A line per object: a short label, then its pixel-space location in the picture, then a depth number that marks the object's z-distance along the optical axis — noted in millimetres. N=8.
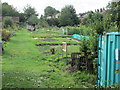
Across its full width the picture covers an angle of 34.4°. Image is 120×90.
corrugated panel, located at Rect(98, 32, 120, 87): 4656
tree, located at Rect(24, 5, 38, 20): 77681
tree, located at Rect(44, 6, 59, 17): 77438
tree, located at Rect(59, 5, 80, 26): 61562
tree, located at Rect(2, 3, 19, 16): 53281
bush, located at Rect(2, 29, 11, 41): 23628
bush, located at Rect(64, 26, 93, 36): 39938
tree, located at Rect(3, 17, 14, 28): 36706
